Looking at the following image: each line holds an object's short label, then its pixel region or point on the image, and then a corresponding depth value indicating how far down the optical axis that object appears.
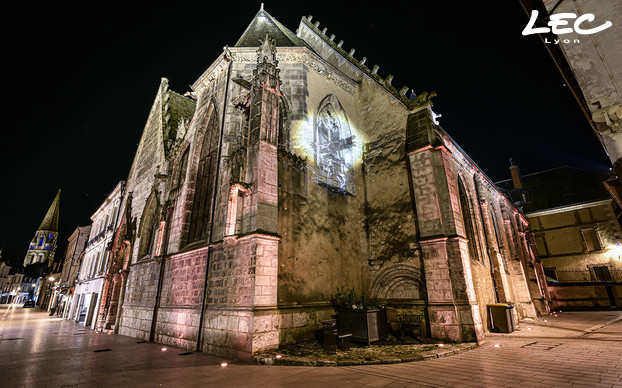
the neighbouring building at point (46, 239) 67.00
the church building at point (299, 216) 7.71
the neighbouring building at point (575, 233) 20.14
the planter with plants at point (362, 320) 7.63
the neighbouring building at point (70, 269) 27.17
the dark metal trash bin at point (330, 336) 6.61
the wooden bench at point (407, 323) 8.04
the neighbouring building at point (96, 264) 18.52
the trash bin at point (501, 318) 9.73
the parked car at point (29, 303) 51.20
